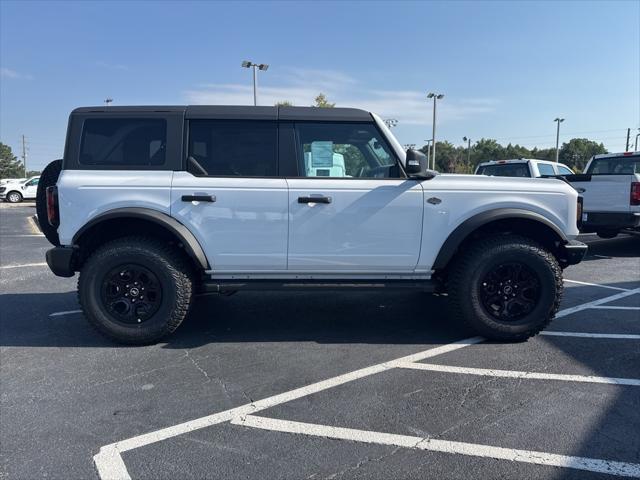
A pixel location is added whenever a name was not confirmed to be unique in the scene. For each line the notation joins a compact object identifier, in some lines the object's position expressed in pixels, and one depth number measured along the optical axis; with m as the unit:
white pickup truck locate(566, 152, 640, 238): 8.02
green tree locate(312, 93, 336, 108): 29.38
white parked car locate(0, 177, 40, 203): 27.34
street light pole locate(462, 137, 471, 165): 79.34
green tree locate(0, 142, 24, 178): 88.06
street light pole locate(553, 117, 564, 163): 53.07
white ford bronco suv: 3.94
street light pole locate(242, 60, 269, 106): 28.62
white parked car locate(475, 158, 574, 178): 10.57
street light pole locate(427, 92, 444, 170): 37.66
